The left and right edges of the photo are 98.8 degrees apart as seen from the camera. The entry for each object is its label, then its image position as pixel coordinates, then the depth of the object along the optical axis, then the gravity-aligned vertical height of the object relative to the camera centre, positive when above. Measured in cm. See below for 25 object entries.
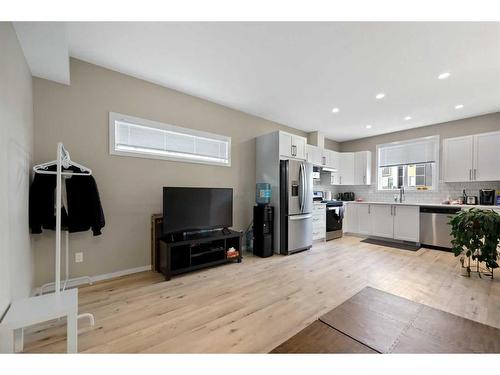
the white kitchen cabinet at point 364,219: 525 -76
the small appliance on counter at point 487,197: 401 -15
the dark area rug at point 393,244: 434 -120
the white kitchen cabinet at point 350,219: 554 -79
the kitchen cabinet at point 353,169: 576 +55
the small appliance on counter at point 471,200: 424 -22
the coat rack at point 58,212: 161 -19
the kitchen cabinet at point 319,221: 477 -74
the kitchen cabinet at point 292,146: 404 +84
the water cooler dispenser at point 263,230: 378 -75
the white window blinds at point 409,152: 487 +90
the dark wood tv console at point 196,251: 280 -91
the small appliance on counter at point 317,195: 511 -18
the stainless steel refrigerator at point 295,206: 392 -33
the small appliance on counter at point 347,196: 612 -22
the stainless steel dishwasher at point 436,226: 415 -74
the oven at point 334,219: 509 -74
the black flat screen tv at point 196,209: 287 -30
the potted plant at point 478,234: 273 -60
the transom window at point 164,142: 288 +70
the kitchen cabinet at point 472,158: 399 +62
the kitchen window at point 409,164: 489 +61
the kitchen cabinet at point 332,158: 548 +80
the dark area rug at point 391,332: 154 -115
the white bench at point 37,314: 123 -80
